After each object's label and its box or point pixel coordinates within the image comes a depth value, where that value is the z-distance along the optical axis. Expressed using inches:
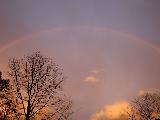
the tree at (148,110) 2682.1
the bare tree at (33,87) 1261.1
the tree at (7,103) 1264.8
